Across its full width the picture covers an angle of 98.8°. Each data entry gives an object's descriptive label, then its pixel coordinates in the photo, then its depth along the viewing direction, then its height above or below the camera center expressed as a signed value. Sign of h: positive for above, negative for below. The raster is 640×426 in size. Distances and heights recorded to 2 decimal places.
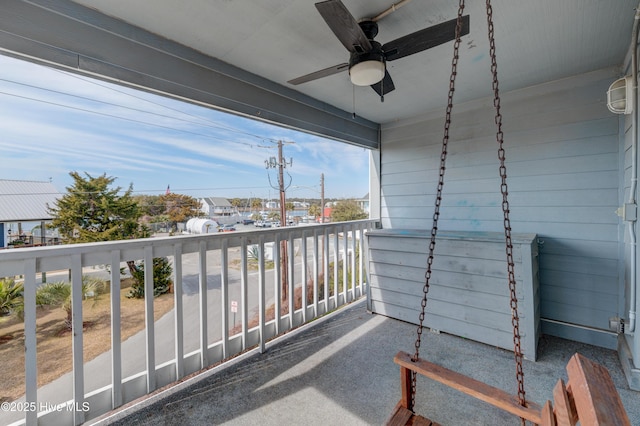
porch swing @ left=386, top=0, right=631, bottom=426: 0.63 -0.57
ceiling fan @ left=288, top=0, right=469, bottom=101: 1.50 +1.04
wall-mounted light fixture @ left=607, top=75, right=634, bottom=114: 2.05 +0.86
